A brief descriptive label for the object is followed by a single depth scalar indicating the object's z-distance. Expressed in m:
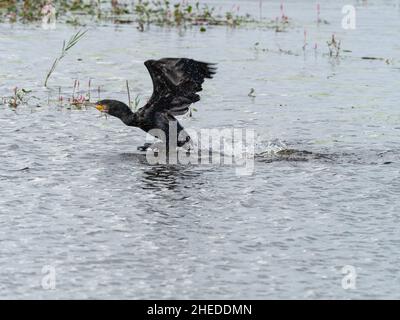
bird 12.14
